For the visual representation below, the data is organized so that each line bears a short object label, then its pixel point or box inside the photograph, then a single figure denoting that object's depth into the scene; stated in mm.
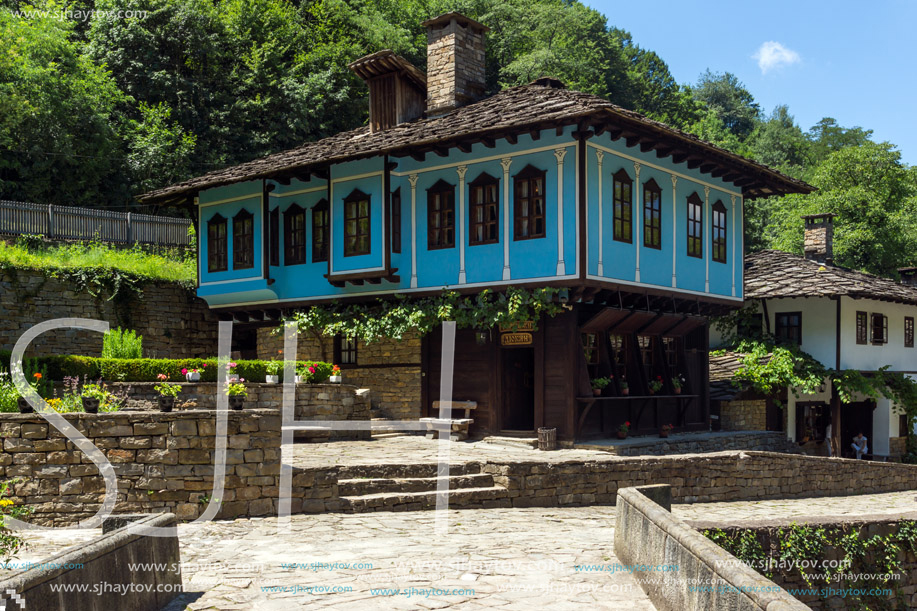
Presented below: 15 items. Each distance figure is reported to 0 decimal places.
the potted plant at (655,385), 18630
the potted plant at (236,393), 13102
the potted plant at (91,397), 10070
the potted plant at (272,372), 17250
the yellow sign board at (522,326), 16517
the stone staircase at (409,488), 11406
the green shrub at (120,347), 17594
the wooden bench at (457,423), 17234
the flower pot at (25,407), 9930
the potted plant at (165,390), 11359
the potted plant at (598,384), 17109
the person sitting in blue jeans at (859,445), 24094
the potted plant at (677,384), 19575
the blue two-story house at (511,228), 16297
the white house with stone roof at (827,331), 22359
